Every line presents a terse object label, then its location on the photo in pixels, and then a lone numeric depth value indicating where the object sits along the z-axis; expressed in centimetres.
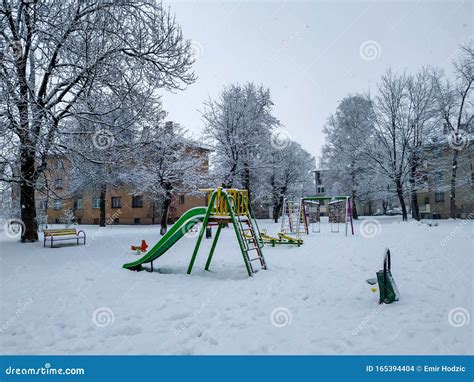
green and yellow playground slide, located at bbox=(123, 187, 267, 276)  786
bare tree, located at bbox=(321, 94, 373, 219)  2746
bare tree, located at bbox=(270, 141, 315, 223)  3038
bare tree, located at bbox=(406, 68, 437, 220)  2405
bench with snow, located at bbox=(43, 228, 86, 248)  1188
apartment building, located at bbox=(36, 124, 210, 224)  2995
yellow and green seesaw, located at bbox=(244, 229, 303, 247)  1241
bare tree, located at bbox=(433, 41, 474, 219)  2455
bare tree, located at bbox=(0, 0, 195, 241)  878
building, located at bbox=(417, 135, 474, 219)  2541
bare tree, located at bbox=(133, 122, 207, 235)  1731
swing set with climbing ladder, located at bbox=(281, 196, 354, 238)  2392
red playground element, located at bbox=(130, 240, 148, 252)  1078
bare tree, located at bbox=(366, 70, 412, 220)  2445
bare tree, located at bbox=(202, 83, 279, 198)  2124
